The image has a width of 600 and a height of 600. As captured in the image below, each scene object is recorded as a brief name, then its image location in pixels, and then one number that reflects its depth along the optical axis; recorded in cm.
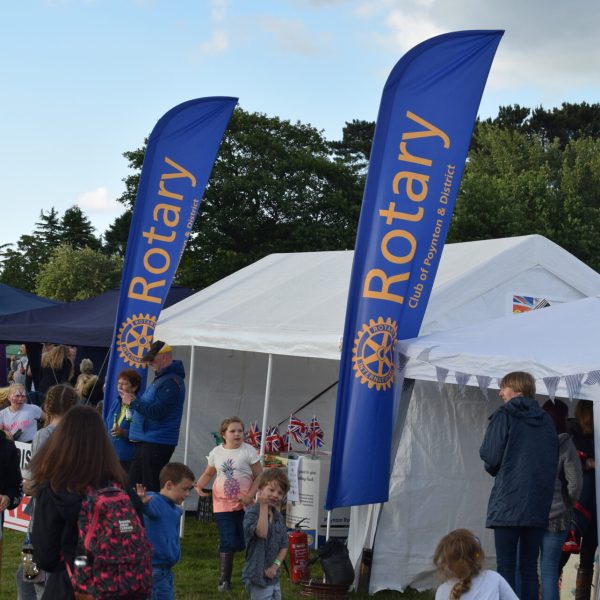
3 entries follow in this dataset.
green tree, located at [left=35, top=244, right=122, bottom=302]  4978
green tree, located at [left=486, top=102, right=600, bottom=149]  5269
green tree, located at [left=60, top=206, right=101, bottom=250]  7025
